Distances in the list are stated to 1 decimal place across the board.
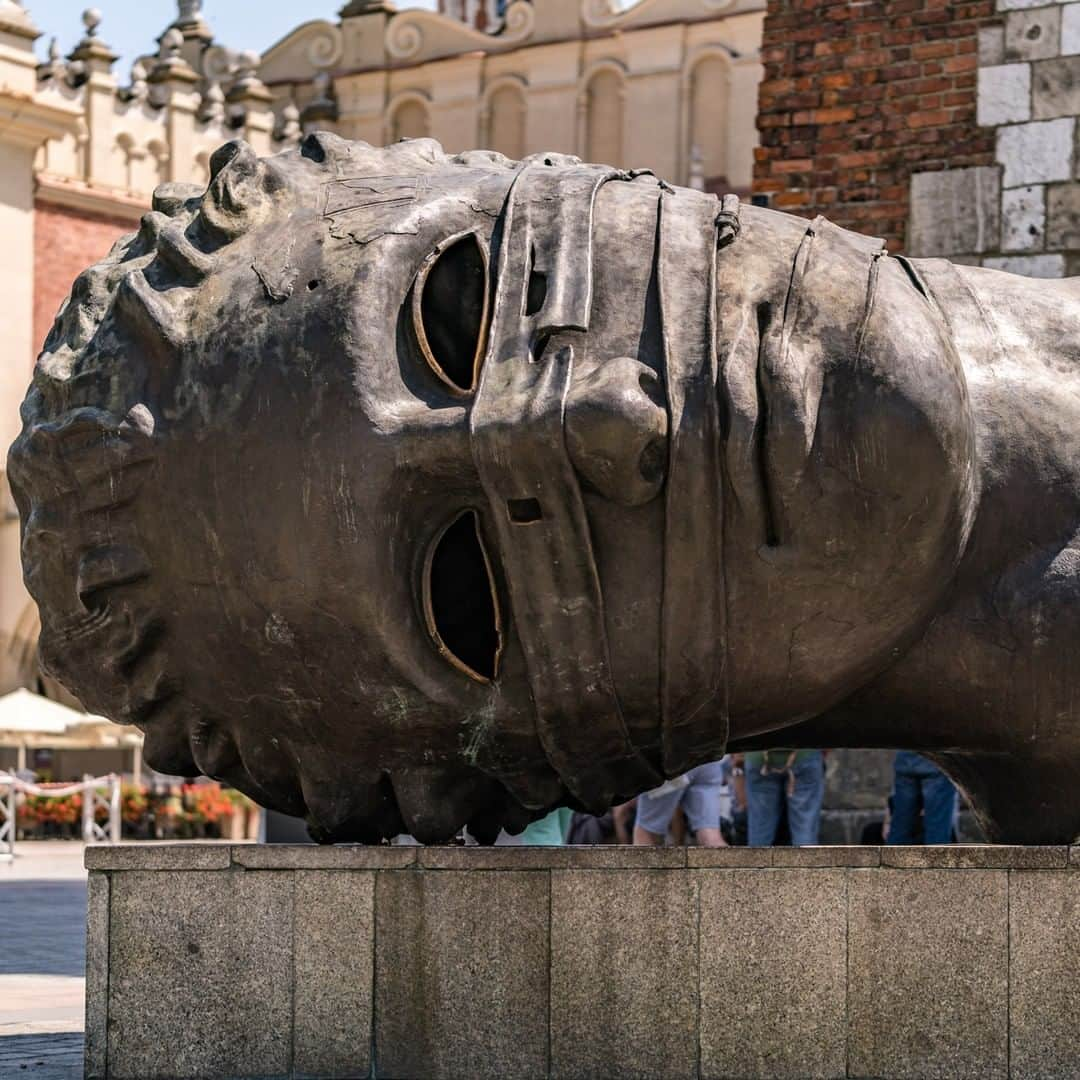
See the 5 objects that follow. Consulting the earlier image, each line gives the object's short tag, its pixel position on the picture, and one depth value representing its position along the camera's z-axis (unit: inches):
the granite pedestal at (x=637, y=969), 176.9
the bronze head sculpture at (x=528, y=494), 168.2
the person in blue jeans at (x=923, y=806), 367.6
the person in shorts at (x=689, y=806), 372.8
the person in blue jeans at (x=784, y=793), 384.5
